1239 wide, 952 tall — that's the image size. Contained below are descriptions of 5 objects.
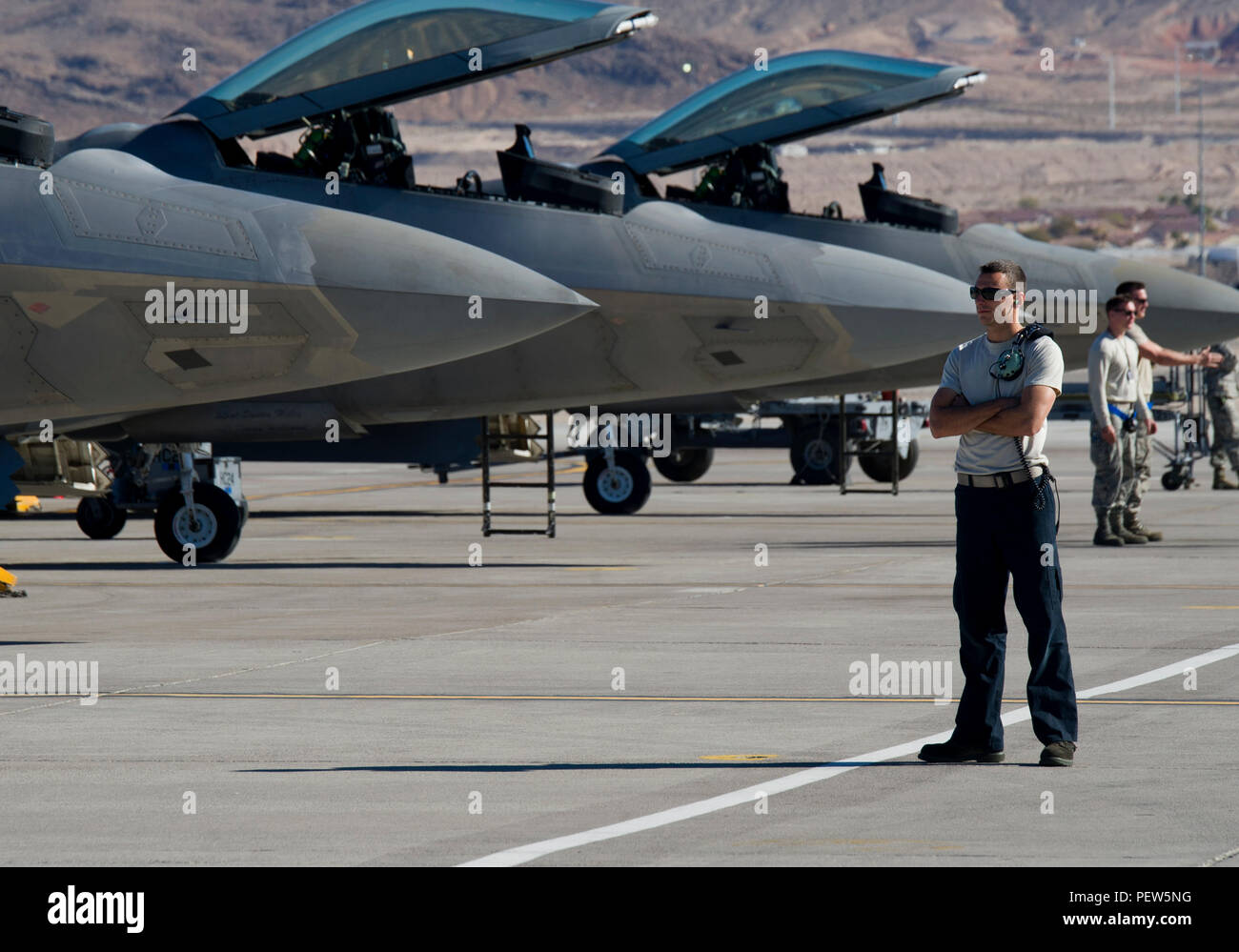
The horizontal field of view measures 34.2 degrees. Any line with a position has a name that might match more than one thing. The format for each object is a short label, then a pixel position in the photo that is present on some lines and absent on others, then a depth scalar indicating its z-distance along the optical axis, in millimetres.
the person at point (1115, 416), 18312
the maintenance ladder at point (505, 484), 20547
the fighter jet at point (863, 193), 23031
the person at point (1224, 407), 28891
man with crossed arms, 8445
